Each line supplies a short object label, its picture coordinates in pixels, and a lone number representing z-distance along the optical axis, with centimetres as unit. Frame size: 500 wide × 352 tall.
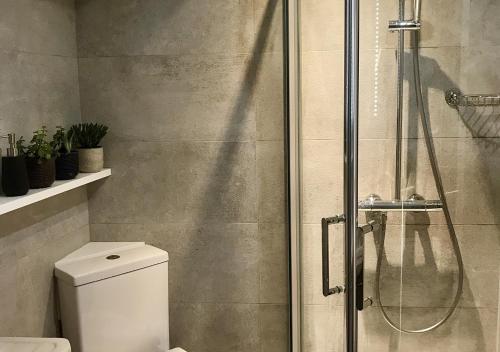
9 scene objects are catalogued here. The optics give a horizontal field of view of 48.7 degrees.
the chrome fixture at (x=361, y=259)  145
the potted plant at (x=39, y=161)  176
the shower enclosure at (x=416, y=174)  128
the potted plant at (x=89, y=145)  214
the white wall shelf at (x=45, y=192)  157
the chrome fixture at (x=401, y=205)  137
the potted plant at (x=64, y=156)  195
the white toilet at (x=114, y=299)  198
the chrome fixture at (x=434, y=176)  133
